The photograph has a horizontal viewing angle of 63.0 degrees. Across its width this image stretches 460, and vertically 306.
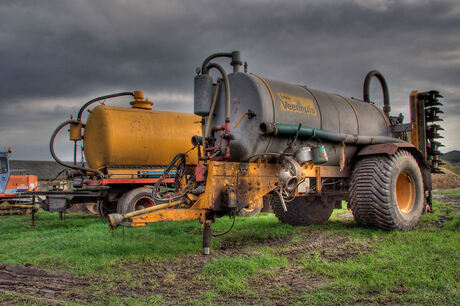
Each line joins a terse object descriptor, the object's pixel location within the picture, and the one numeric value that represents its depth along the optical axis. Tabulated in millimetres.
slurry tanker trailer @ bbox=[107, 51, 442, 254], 5418
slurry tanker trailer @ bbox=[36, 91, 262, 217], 9016
